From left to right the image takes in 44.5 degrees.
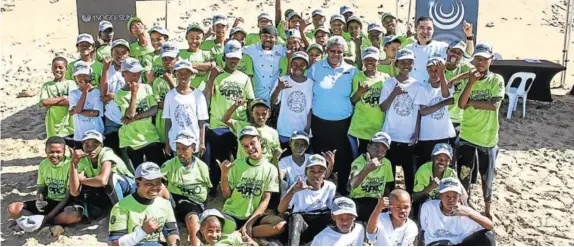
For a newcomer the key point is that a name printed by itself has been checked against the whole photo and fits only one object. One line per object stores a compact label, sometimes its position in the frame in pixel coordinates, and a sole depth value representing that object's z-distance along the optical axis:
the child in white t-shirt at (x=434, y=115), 7.17
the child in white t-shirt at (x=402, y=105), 7.16
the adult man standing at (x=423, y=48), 8.10
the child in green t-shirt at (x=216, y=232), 5.62
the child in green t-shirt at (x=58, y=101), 7.93
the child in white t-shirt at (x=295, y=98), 7.36
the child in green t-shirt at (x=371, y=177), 6.83
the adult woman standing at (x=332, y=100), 7.39
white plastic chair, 10.73
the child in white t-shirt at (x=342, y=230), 5.85
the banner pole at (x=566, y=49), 12.31
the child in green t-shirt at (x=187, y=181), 6.94
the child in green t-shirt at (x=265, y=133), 7.13
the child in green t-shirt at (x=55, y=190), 7.09
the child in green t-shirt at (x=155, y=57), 8.12
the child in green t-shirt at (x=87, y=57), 8.10
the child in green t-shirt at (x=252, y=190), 6.70
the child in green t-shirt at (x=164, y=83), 7.62
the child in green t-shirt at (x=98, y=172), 6.97
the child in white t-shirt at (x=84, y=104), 7.55
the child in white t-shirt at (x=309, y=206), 6.60
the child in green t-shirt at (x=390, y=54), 7.95
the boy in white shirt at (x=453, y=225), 6.21
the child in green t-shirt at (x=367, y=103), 7.32
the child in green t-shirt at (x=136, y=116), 7.34
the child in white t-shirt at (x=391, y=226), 5.91
